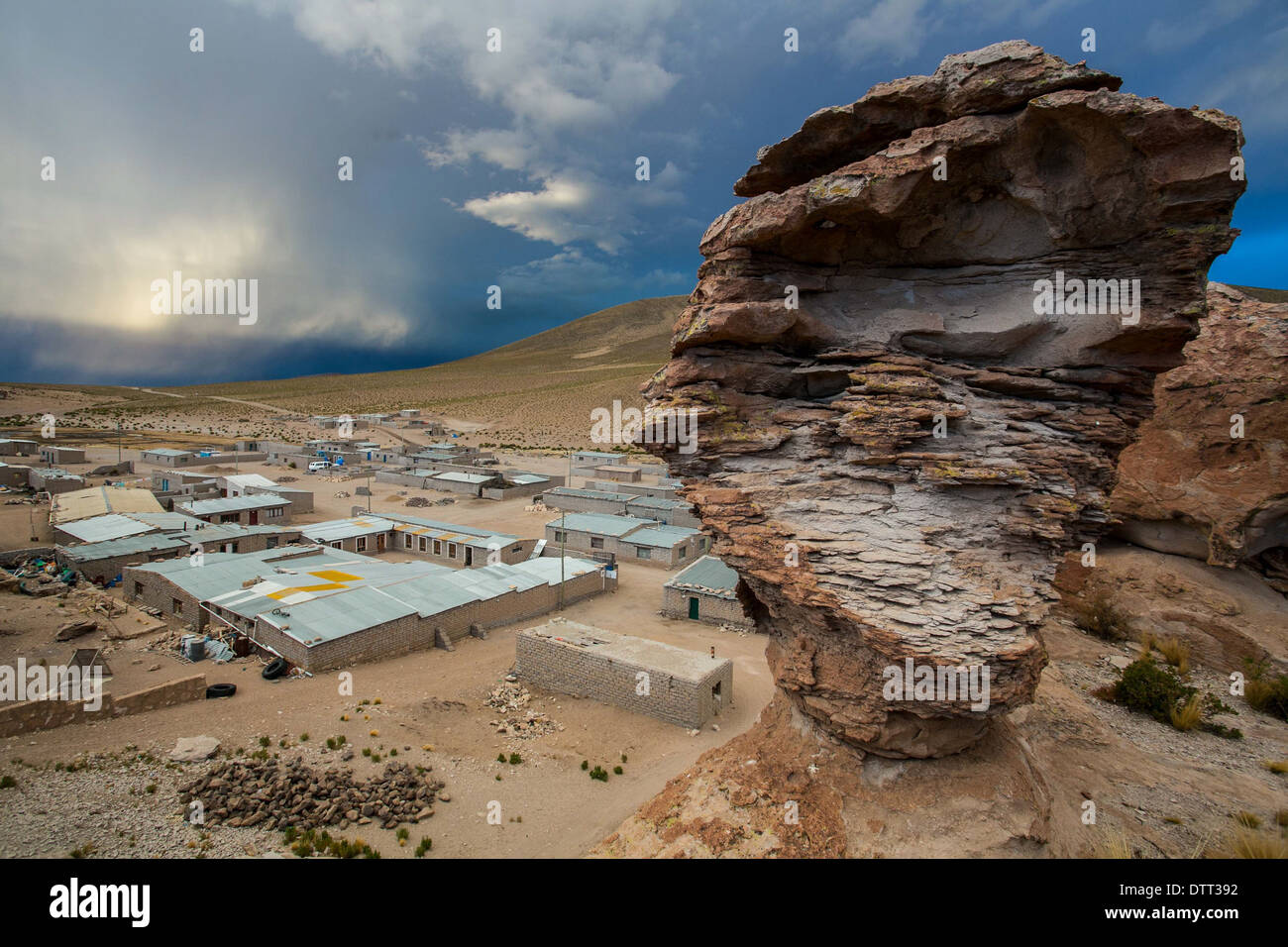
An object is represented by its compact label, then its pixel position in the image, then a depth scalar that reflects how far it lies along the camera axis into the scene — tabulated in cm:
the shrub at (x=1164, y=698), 1612
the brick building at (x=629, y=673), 1941
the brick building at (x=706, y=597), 2880
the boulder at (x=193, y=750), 1527
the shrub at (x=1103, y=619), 2230
